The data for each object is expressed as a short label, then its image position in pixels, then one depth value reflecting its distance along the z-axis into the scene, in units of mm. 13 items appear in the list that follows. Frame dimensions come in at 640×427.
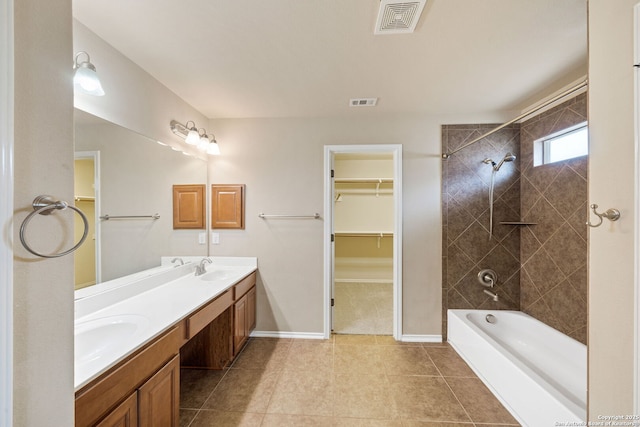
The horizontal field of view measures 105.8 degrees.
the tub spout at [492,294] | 2500
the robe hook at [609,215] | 981
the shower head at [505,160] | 2303
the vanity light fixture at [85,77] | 1302
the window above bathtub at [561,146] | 2006
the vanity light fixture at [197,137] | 2268
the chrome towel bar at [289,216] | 2713
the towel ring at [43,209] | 650
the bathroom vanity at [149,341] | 993
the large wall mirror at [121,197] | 1436
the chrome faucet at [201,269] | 2431
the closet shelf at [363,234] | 4590
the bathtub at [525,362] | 1496
